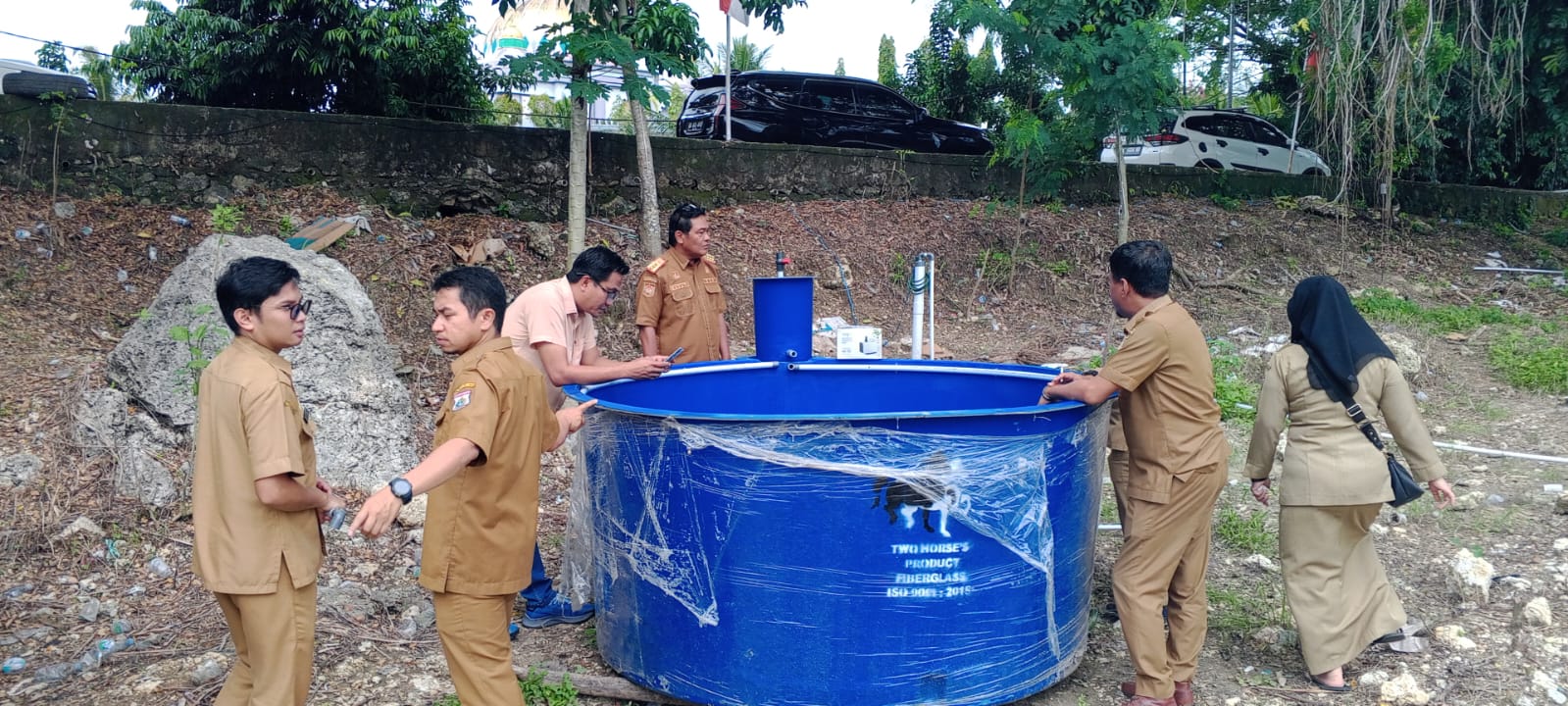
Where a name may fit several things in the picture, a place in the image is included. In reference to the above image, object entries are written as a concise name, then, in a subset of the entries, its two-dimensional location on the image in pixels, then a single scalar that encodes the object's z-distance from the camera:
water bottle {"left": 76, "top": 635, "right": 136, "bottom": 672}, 3.65
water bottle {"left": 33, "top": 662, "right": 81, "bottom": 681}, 3.57
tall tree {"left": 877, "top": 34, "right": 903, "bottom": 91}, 22.55
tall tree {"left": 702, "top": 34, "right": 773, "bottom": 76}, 22.62
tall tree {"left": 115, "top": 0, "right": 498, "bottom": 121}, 9.39
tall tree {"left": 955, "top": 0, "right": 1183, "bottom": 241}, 8.41
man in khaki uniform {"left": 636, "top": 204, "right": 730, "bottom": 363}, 4.77
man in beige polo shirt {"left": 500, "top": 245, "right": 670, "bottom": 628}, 3.95
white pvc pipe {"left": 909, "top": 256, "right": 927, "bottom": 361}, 5.24
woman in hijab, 3.52
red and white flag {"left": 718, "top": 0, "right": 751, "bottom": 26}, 8.01
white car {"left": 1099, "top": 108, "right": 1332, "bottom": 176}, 14.62
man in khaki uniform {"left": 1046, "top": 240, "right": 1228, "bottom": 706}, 3.27
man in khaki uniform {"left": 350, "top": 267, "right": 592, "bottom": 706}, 2.79
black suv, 11.04
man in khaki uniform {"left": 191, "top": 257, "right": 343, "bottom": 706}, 2.70
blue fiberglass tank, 2.97
